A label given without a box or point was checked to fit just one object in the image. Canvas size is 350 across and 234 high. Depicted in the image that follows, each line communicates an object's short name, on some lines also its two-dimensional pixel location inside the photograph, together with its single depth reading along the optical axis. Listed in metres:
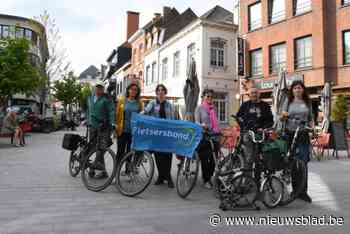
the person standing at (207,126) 6.29
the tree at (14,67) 18.75
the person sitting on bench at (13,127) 14.79
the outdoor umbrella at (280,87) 11.18
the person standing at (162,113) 6.42
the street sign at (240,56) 25.62
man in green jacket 6.68
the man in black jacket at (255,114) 5.75
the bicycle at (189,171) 5.63
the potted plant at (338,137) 11.42
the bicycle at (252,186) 4.97
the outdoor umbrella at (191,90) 8.07
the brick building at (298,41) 20.20
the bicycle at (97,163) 6.04
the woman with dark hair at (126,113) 6.53
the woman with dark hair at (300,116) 5.60
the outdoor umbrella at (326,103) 13.07
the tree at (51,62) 33.84
